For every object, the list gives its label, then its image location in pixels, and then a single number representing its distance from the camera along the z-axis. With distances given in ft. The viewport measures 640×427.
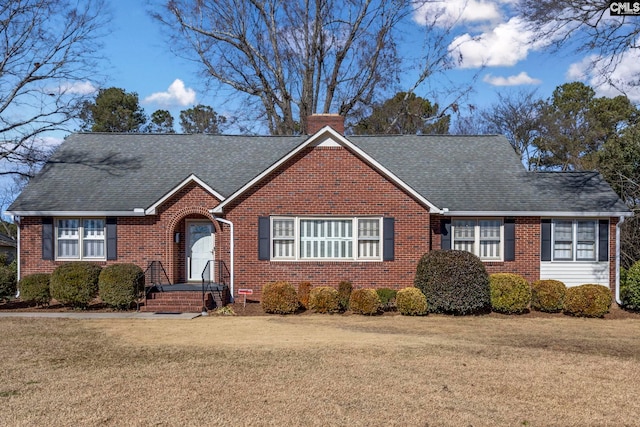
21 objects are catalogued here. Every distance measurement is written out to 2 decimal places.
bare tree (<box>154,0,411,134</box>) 100.99
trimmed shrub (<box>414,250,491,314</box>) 49.60
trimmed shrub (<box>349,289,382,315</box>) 49.57
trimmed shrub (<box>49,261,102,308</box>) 52.06
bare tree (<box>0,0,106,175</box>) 69.77
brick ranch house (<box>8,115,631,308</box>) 56.59
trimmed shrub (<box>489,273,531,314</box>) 50.52
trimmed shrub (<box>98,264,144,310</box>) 51.70
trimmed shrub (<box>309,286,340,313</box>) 50.67
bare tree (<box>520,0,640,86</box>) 53.73
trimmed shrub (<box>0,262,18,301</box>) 55.21
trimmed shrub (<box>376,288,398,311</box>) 53.01
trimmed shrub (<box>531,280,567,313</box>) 51.19
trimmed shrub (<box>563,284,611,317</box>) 49.60
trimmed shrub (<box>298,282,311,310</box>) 52.72
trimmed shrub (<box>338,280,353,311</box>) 51.89
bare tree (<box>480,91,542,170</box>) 129.59
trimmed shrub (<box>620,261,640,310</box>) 52.31
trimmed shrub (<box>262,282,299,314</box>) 50.44
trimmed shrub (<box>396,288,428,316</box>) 49.42
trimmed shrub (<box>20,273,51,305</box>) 53.26
